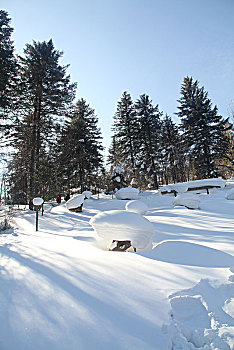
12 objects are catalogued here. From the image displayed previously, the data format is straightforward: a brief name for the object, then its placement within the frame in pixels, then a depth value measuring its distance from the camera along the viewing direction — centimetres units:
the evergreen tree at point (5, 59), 1045
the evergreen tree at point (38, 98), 1128
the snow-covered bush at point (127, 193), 1308
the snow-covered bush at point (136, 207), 779
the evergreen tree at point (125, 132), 2139
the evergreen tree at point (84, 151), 1687
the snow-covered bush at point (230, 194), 921
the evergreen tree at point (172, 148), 2214
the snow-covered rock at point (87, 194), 1472
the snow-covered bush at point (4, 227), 672
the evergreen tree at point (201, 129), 1767
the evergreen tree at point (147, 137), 2116
